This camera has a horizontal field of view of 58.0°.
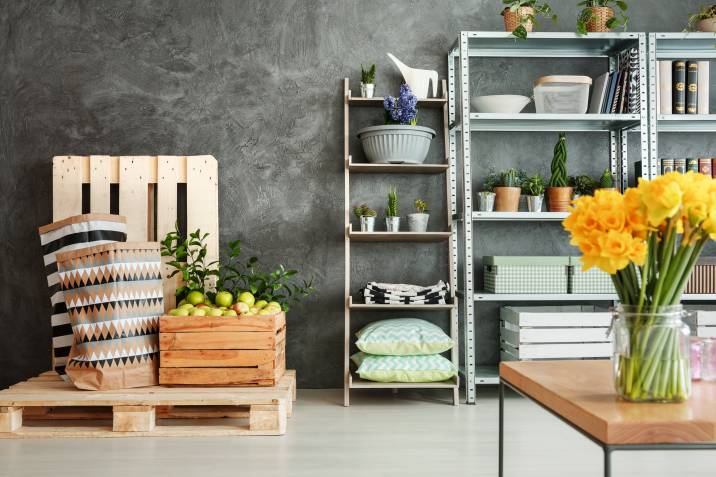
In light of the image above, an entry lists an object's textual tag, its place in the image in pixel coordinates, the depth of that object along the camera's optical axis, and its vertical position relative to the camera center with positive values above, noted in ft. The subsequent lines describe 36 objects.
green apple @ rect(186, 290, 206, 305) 11.20 -0.92
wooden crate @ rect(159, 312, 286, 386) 10.19 -1.67
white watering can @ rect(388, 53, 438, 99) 12.58 +3.24
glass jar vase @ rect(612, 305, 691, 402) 4.06 -0.74
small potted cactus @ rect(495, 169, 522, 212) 12.11 +0.93
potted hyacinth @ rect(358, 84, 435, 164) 11.96 +2.04
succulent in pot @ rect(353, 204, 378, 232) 12.22 +0.50
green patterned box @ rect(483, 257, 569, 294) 11.90 -0.56
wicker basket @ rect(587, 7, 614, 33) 12.12 +4.23
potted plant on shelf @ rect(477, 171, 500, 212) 12.20 +0.94
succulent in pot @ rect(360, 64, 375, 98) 12.55 +3.14
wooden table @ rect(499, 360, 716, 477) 3.54 -1.00
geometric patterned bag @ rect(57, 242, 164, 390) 9.72 -1.01
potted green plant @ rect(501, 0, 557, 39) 11.96 +4.30
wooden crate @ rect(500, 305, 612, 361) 11.72 -1.67
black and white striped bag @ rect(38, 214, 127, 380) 10.27 +0.06
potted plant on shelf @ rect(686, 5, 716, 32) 12.21 +4.25
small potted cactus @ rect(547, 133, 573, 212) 12.14 +1.15
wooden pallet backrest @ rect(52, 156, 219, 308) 12.16 +1.09
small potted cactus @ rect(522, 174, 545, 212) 12.16 +0.96
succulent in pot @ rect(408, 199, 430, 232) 12.30 +0.44
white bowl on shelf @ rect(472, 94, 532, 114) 12.17 +2.67
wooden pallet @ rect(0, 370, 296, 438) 9.50 -2.39
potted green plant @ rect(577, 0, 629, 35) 11.98 +4.26
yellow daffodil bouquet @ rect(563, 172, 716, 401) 3.91 -0.08
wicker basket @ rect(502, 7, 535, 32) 11.99 +4.22
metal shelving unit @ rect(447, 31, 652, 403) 11.85 +2.37
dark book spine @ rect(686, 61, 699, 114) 12.03 +2.91
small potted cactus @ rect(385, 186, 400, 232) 12.22 +0.54
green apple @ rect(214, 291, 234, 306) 11.09 -0.92
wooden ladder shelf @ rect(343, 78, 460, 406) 11.60 +0.17
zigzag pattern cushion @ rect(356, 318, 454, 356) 11.32 -1.71
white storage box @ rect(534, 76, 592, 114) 11.96 +2.79
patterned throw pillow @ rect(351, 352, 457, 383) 11.27 -2.17
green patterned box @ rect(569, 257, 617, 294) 11.90 -0.70
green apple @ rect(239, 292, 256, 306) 11.09 -0.92
